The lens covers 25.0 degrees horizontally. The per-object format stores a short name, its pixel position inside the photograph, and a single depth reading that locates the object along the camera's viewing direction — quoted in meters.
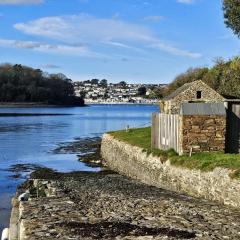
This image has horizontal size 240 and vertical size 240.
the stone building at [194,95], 51.56
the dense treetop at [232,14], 45.38
